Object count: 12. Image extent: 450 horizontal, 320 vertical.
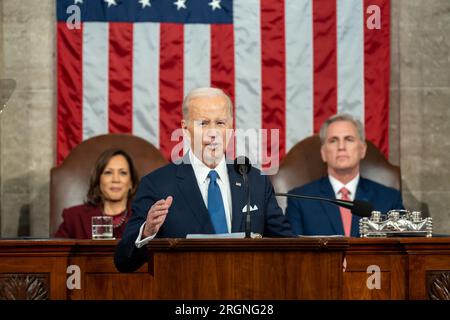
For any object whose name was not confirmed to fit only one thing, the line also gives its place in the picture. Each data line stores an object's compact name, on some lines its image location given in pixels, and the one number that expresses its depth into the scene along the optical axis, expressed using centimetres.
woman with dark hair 1201
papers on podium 698
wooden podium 670
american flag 1427
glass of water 1002
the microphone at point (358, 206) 798
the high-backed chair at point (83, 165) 1309
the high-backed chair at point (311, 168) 1308
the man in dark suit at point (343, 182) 1174
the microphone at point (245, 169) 758
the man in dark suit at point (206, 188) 836
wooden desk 672
